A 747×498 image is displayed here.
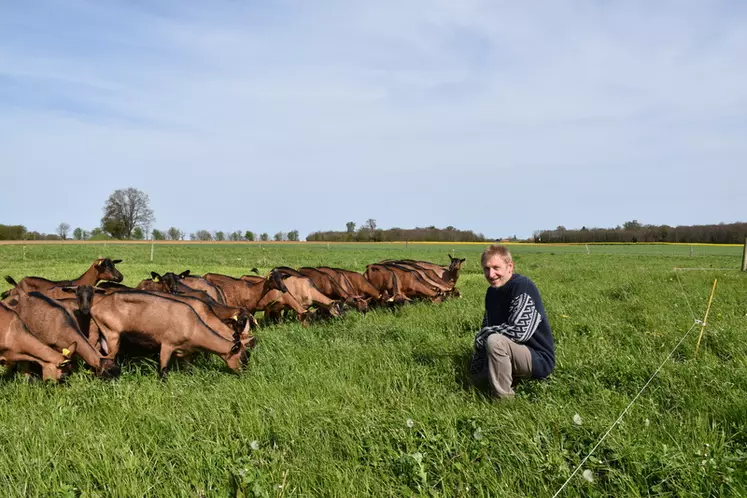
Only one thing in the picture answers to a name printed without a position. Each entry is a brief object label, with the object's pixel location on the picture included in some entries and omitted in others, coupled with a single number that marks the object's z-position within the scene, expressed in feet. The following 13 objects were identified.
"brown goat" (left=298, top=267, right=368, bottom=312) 39.37
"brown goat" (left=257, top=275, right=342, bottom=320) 35.42
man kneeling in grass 17.03
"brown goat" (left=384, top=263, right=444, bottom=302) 44.78
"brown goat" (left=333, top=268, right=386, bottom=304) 43.24
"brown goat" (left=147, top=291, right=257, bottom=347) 23.76
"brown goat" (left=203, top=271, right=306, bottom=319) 34.24
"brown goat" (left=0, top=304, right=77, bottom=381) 20.53
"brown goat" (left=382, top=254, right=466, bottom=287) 49.34
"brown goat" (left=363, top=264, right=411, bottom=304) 44.20
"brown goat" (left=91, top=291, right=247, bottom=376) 22.39
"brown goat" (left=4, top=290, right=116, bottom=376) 21.31
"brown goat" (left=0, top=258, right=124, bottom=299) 33.37
